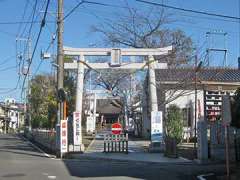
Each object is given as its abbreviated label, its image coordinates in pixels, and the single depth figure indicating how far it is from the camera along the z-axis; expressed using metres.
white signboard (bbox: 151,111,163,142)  26.98
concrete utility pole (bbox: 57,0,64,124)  26.51
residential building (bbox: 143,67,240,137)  36.88
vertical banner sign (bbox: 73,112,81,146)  26.79
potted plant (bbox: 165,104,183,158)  23.84
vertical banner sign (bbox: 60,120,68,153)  25.58
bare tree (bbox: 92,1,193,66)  40.21
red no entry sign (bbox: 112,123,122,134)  26.98
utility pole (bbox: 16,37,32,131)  58.54
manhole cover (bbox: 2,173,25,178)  16.70
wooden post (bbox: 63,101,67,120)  26.31
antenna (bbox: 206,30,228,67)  37.31
